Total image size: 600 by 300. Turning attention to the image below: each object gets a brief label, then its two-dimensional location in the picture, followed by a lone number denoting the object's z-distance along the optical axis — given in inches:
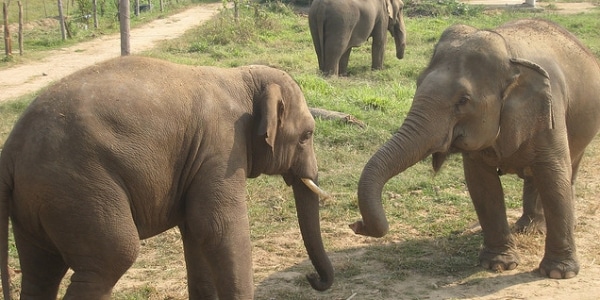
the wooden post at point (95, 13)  860.0
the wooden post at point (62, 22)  766.5
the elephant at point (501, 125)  221.5
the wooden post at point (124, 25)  470.3
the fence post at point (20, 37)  677.0
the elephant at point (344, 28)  578.6
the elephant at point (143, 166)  171.9
